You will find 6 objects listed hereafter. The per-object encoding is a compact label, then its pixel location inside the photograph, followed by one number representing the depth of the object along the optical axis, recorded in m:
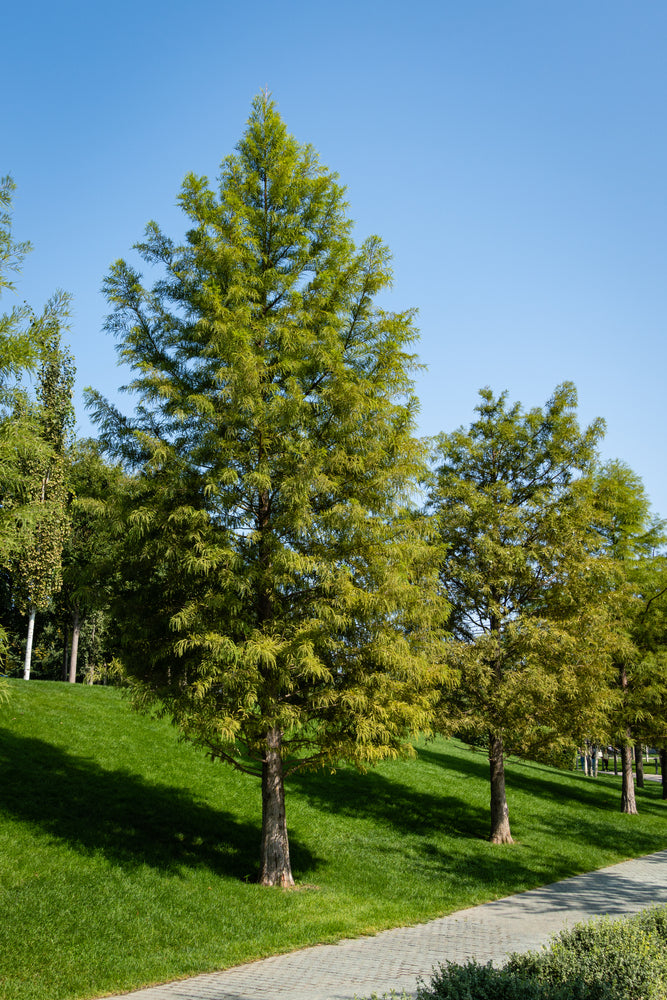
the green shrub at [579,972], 5.13
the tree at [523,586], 15.16
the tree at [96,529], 10.38
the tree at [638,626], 23.28
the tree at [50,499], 28.14
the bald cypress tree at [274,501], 9.86
